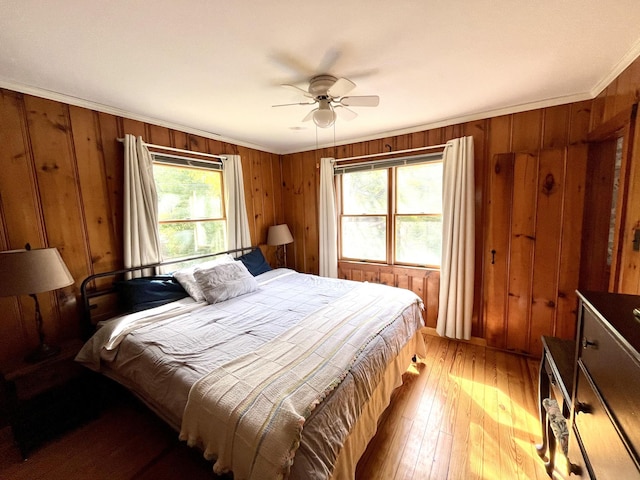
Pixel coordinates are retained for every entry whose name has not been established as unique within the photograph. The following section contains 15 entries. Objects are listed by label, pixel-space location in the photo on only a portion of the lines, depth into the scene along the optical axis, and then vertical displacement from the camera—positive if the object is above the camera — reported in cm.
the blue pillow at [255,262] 331 -60
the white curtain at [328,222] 362 -13
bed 109 -82
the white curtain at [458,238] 271 -32
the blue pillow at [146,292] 224 -65
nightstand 160 -114
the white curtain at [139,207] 236 +12
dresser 67 -57
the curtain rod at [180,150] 254 +73
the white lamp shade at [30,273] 159 -31
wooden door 231 -37
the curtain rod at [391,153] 293 +71
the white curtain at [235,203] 327 +17
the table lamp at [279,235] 375 -29
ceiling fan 174 +82
